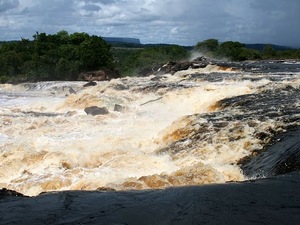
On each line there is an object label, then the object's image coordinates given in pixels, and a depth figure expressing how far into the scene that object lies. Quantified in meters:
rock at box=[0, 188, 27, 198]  5.84
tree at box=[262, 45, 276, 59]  60.39
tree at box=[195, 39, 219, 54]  57.07
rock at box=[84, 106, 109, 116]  15.89
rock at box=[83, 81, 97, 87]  27.93
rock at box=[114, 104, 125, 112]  16.89
